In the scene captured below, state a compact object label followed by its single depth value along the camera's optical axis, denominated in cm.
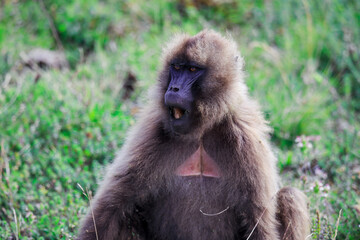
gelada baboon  789
